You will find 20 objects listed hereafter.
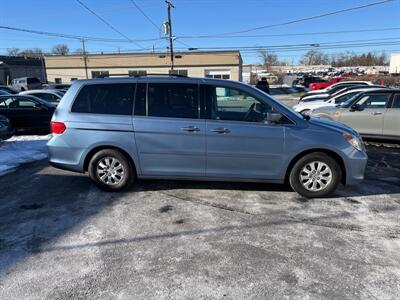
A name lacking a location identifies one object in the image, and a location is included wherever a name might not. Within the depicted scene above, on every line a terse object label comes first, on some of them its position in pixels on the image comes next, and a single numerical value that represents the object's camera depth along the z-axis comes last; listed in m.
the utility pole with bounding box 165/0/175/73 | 33.72
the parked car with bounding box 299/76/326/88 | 51.81
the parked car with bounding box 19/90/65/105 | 15.98
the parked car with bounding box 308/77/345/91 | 35.56
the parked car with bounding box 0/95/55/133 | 11.39
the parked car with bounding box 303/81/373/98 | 20.97
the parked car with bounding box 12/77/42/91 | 38.66
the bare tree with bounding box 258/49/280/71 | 115.44
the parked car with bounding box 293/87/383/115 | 13.43
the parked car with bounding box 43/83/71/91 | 28.61
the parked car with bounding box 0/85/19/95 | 22.67
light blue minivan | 5.13
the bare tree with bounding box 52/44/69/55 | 91.28
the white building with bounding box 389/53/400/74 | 83.49
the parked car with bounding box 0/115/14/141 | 9.48
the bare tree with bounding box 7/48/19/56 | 97.26
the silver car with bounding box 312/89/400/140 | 9.26
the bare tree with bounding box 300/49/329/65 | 140.25
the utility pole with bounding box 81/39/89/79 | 48.69
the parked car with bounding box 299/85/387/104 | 16.77
